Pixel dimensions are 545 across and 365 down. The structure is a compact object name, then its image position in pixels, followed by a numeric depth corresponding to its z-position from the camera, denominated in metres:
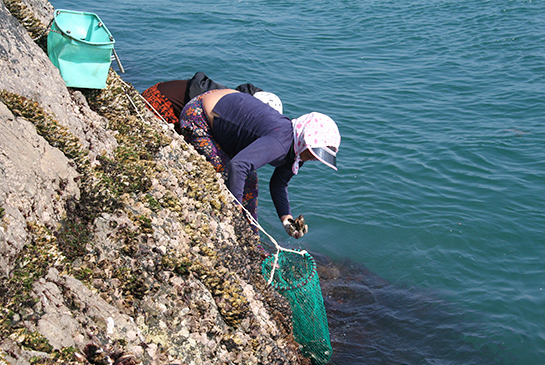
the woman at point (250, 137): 4.15
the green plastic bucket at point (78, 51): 3.79
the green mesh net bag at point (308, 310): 4.55
